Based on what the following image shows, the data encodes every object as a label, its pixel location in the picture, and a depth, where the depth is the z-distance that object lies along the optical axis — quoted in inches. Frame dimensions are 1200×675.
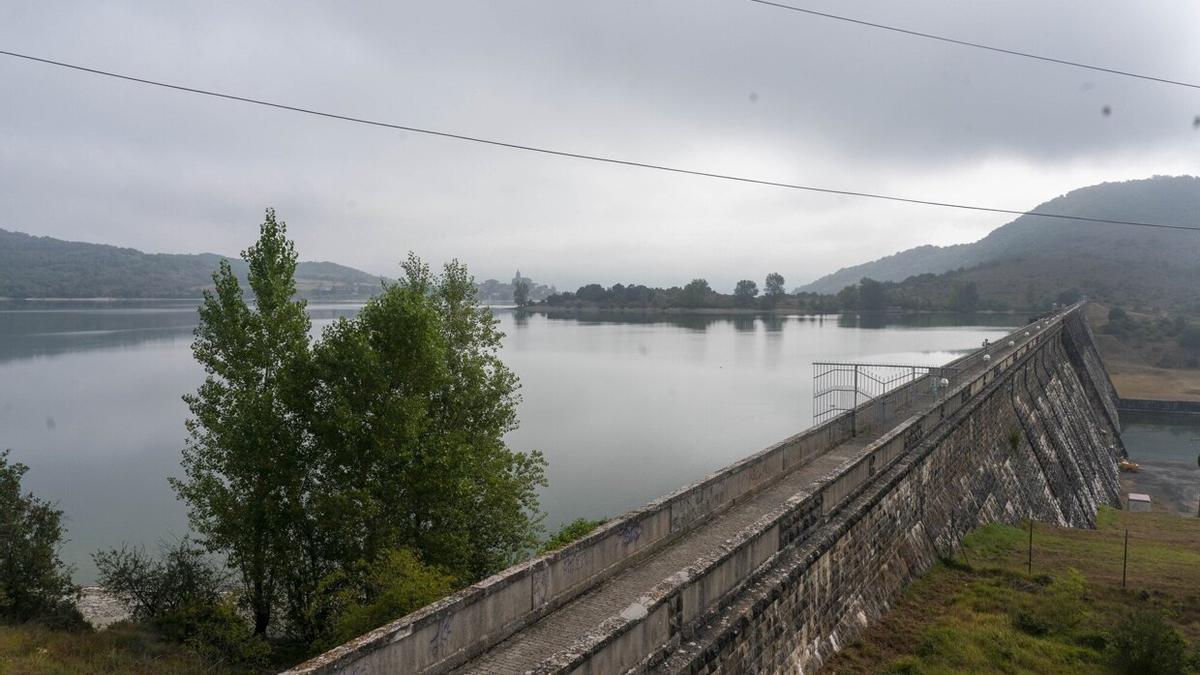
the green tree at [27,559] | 523.5
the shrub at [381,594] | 432.1
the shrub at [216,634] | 488.7
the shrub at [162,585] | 578.9
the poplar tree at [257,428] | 543.5
